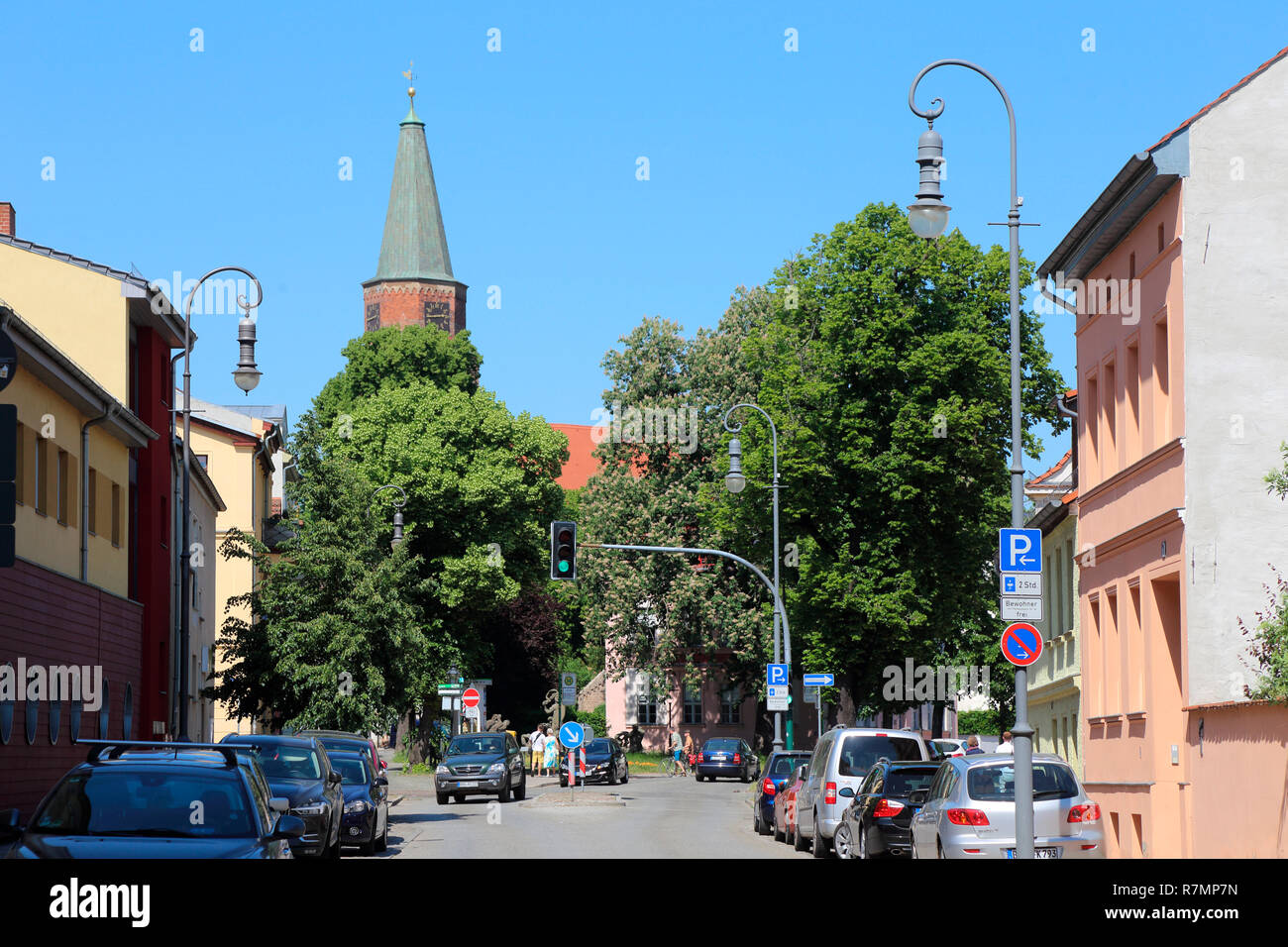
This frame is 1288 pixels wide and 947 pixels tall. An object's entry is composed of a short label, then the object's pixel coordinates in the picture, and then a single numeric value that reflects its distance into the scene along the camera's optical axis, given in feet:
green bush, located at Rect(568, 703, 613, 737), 281.13
